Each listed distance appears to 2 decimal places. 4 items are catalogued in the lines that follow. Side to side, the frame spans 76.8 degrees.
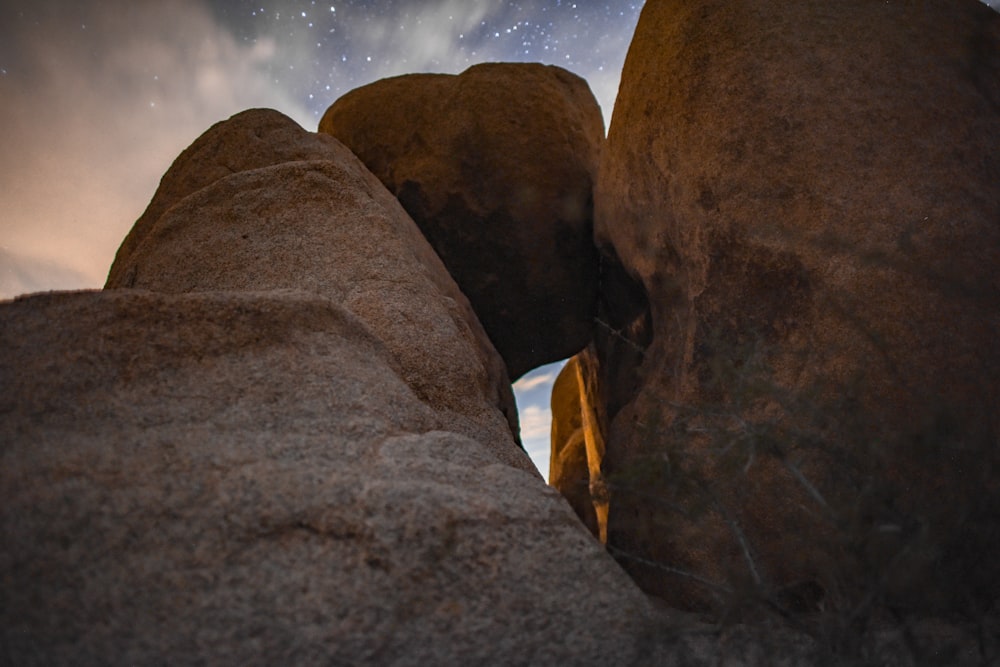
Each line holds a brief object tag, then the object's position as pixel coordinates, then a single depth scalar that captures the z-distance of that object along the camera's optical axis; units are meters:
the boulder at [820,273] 2.21
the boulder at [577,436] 6.03
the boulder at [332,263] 2.67
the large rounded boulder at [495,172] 5.21
